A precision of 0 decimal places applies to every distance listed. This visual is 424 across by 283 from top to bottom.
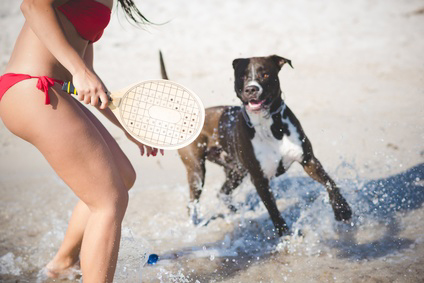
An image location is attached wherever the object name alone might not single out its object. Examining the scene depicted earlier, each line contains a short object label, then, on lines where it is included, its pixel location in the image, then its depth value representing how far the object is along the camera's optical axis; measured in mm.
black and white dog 3416
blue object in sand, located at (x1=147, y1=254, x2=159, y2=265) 3080
